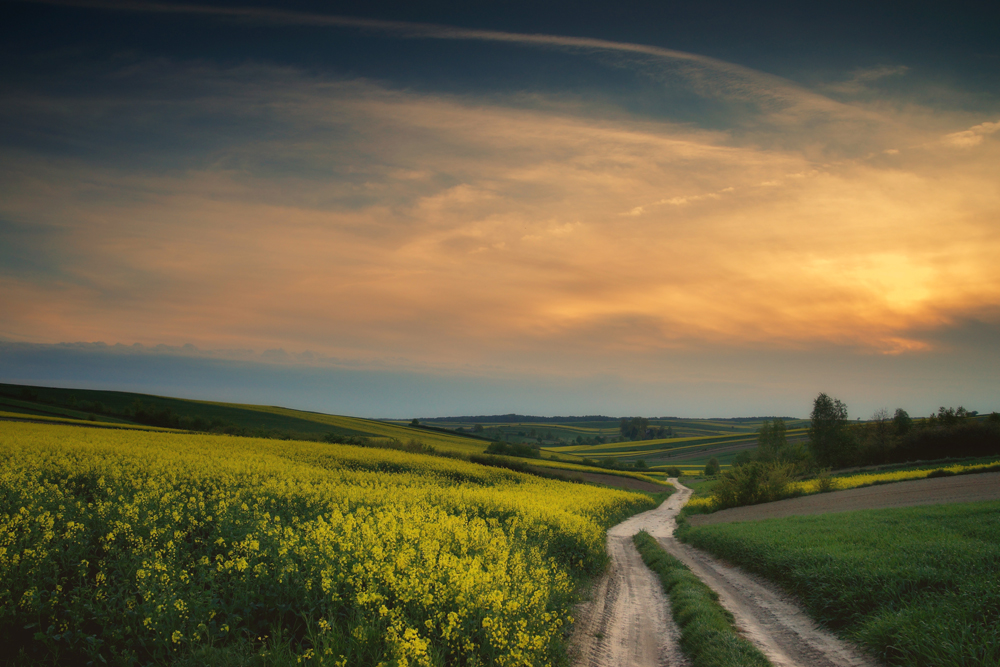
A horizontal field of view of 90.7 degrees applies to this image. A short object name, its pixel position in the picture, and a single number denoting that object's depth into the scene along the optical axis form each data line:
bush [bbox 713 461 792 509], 36.69
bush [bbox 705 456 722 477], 96.06
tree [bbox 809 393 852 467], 69.19
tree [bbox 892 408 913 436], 66.00
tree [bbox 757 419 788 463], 75.19
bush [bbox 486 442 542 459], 72.19
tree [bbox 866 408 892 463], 63.22
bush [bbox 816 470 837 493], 37.72
